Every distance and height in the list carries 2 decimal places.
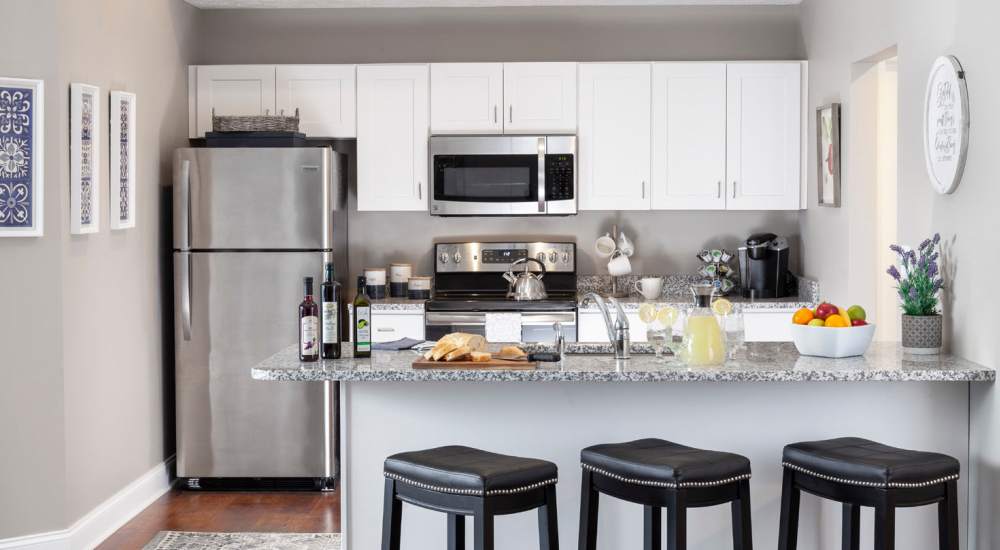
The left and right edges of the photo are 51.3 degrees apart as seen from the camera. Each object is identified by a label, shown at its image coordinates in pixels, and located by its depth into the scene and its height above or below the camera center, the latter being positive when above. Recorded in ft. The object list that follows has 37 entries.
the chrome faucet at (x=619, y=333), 10.46 -0.76
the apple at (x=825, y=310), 10.63 -0.54
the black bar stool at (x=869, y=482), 8.63 -1.90
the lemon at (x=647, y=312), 10.50 -0.55
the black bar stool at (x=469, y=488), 8.50 -1.93
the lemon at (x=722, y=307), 10.25 -0.49
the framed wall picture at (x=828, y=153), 16.15 +1.66
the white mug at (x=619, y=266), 18.48 -0.14
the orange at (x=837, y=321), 10.48 -0.64
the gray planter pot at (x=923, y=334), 10.64 -0.78
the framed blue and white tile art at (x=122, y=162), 14.60 +1.39
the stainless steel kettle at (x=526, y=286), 18.03 -0.49
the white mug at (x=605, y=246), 18.76 +0.22
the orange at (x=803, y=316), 10.71 -0.60
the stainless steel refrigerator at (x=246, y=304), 16.51 -0.73
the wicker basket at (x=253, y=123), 16.92 +2.20
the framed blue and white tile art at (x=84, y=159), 13.34 +1.31
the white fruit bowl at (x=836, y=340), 10.41 -0.83
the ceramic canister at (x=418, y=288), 18.29 -0.52
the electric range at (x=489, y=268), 18.89 -0.18
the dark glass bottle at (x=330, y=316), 10.30 -0.58
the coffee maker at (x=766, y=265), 17.83 -0.12
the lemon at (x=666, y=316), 10.50 -0.59
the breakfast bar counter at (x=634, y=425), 10.39 -1.68
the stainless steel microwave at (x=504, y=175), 17.75 +1.42
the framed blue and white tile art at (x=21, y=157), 12.62 +1.24
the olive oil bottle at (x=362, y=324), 10.23 -0.65
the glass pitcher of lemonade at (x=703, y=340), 10.04 -0.80
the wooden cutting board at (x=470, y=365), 9.89 -1.02
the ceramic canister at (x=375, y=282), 18.22 -0.42
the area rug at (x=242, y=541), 13.75 -3.80
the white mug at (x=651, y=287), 18.15 -0.51
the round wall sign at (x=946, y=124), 10.53 +1.40
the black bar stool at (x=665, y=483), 8.63 -1.91
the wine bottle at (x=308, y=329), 10.28 -0.70
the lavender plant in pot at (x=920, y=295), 10.66 -0.39
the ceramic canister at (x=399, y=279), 18.51 -0.37
